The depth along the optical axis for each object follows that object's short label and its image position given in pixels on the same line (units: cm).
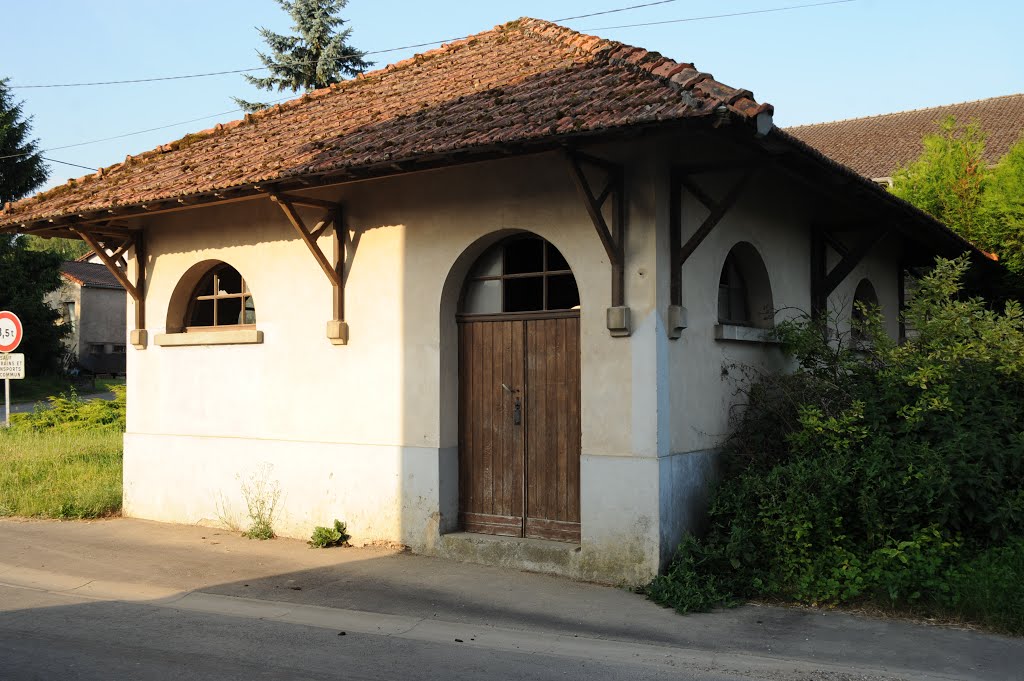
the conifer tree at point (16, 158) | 3186
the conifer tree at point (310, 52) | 2636
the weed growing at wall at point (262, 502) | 919
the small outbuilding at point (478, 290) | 721
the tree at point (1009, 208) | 1302
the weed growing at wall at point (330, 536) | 865
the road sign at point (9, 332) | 1406
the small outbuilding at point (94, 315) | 4569
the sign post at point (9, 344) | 1408
